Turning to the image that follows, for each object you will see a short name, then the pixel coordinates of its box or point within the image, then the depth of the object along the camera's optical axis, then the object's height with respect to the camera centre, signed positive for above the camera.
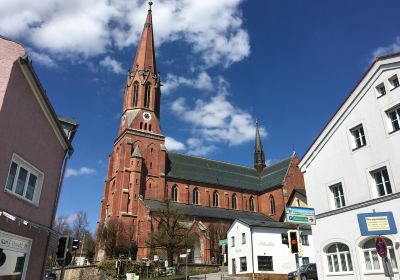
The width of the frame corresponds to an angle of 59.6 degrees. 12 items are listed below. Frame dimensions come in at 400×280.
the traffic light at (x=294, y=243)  12.52 +1.41
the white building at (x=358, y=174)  16.17 +5.27
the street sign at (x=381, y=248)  11.72 +1.17
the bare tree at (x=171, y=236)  38.81 +5.19
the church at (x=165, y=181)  50.38 +16.49
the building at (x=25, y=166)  9.97 +3.60
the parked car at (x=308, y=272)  25.00 +0.88
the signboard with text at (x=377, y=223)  15.13 +2.52
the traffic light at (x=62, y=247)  10.84 +1.11
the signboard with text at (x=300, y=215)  13.48 +2.57
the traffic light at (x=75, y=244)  11.40 +1.24
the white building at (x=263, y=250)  33.28 +3.24
